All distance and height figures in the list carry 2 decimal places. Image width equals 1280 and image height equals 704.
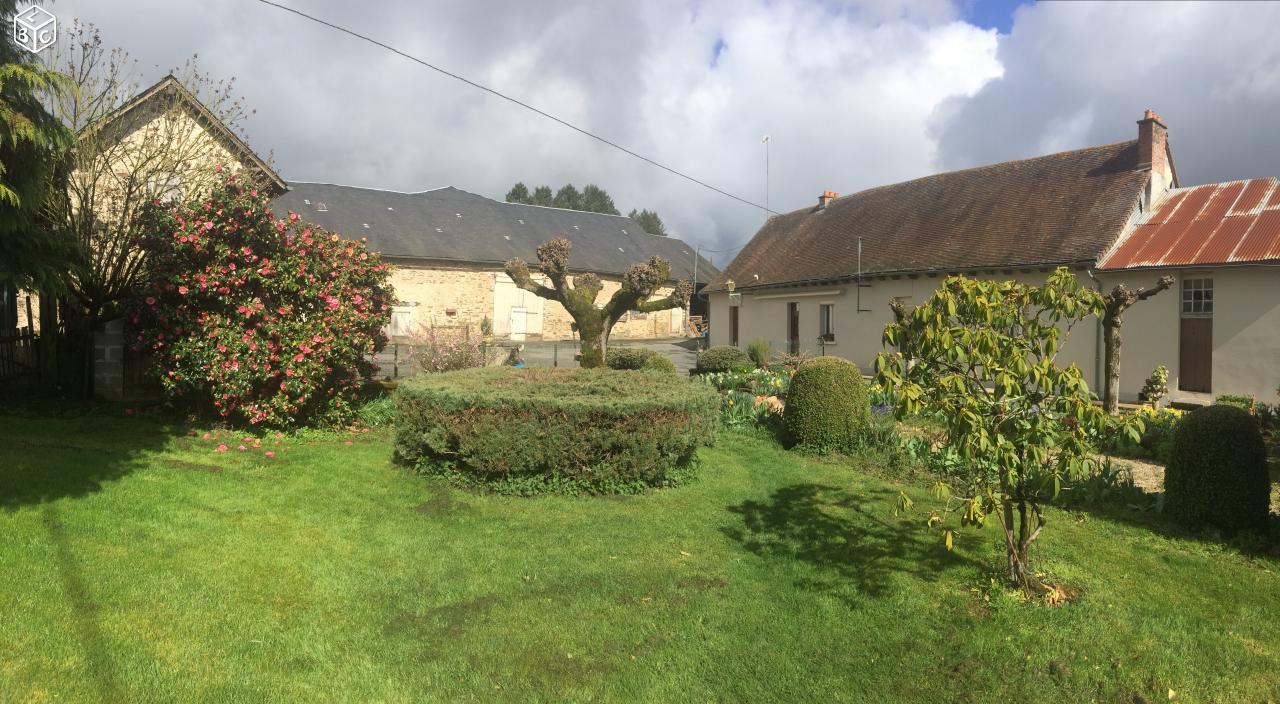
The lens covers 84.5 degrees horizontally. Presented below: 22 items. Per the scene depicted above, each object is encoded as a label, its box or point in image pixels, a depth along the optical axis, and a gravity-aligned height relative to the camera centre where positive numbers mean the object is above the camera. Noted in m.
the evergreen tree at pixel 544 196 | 76.88 +15.83
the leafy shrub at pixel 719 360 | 17.44 -0.51
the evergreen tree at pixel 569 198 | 78.00 +15.85
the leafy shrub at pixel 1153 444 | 8.46 -1.31
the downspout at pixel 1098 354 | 14.66 -0.34
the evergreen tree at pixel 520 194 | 74.88 +15.64
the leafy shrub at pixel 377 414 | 9.48 -0.99
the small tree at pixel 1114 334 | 11.31 +0.06
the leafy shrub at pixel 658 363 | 13.14 -0.44
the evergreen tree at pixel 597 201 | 79.56 +15.87
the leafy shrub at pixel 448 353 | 11.79 -0.21
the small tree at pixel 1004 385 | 3.86 -0.27
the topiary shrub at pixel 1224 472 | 5.34 -1.04
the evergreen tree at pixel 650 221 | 87.14 +14.86
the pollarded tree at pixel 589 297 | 10.97 +0.67
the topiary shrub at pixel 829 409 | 8.47 -0.86
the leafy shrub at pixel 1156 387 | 13.56 -0.95
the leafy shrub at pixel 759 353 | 19.34 -0.38
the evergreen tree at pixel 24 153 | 4.69 +1.36
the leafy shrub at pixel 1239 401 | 11.57 -1.09
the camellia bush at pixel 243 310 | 7.88 +0.38
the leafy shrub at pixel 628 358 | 14.65 -0.38
